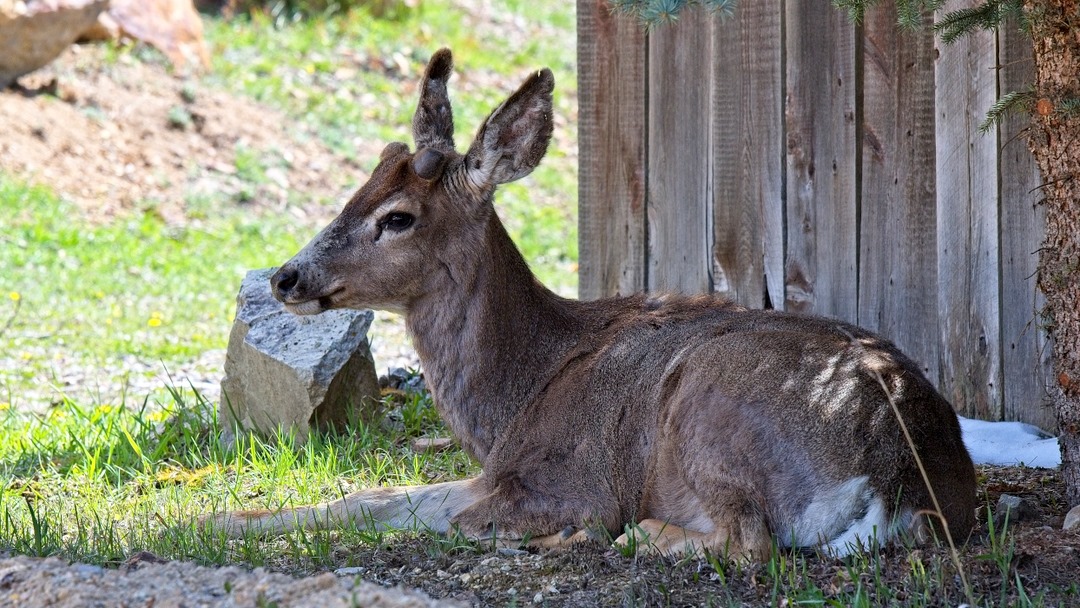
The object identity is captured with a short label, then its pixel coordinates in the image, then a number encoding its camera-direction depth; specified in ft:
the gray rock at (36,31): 84.02
